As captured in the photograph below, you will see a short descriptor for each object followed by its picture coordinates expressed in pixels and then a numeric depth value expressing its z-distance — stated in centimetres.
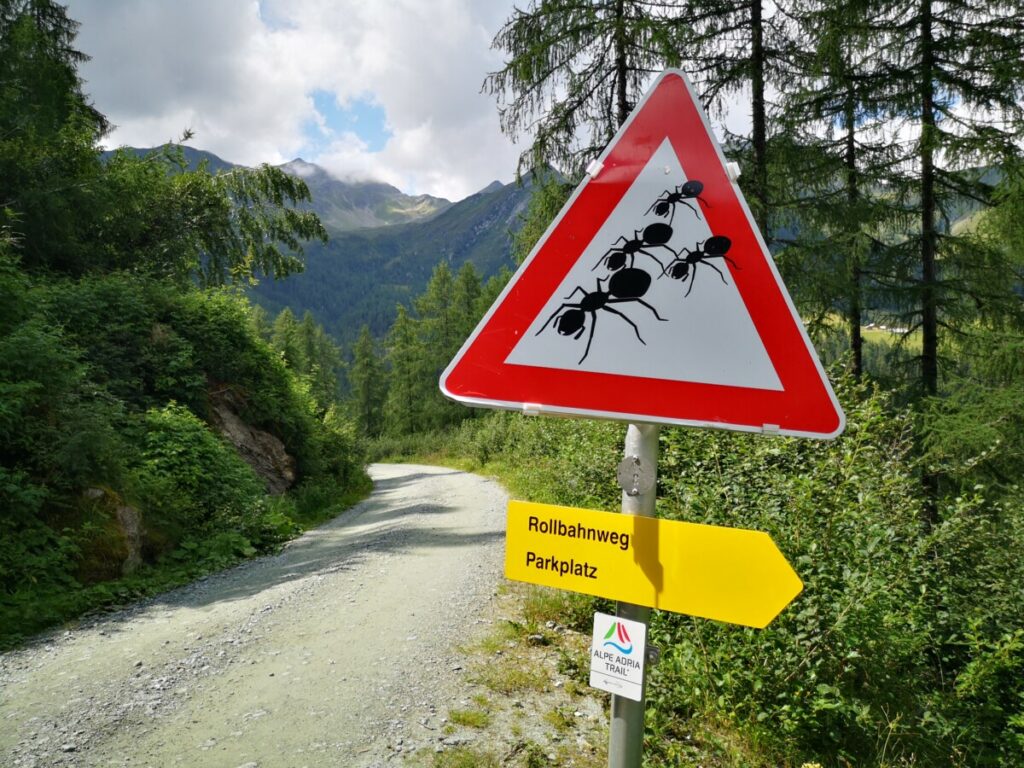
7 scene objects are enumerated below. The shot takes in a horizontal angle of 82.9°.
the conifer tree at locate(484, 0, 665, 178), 930
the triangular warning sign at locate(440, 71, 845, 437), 145
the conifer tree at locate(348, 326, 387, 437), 5934
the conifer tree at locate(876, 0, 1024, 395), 930
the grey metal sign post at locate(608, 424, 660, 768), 148
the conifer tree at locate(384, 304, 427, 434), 4756
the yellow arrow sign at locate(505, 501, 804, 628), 133
